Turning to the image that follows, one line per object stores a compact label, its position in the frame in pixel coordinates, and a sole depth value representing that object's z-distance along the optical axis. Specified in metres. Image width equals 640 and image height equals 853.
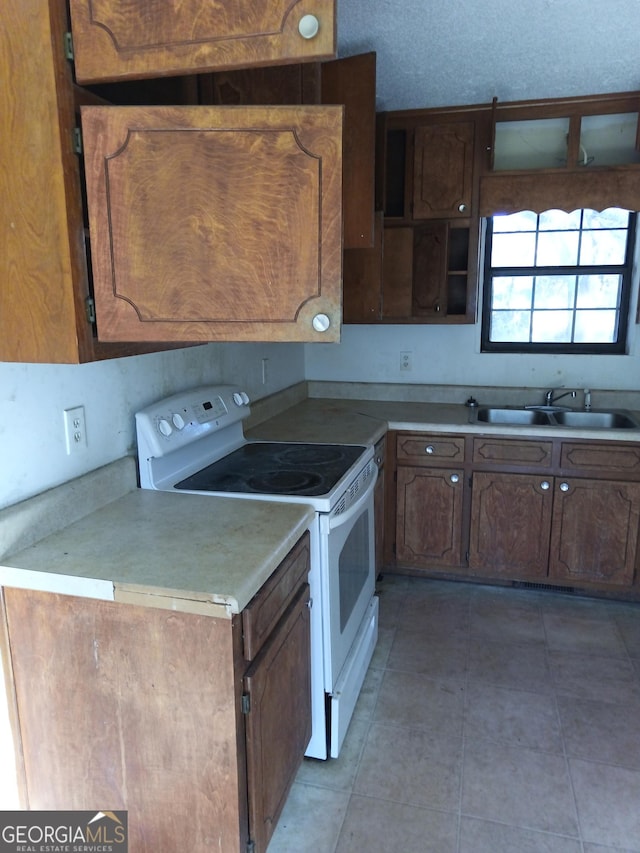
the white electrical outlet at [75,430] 1.55
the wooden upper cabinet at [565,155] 2.70
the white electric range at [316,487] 1.75
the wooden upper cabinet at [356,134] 2.24
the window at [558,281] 3.13
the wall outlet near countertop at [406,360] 3.45
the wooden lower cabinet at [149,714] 1.22
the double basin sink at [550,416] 3.08
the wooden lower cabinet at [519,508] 2.74
